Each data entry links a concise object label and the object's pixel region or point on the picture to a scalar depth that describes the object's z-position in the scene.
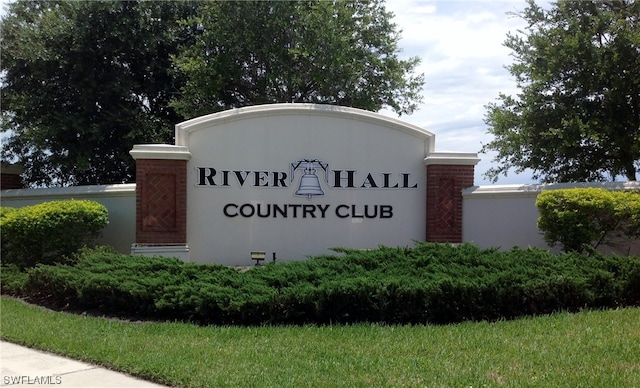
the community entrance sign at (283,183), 11.47
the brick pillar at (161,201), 11.33
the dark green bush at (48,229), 10.95
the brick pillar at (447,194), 12.32
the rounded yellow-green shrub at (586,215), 9.94
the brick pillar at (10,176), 15.86
